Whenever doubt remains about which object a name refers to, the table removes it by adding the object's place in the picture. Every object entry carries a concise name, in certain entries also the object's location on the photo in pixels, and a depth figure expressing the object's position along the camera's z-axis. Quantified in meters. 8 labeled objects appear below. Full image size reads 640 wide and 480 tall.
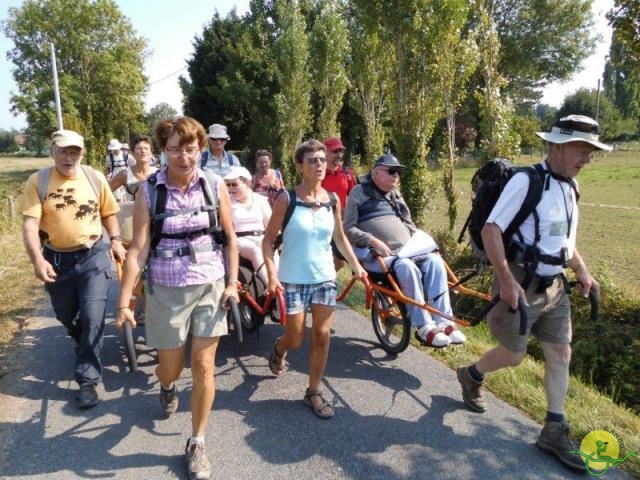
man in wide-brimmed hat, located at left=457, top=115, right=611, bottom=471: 2.87
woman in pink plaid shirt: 2.76
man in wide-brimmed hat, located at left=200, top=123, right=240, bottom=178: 6.31
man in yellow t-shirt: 3.63
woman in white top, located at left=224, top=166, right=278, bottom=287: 4.97
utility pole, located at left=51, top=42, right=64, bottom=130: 21.00
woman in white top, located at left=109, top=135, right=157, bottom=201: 5.25
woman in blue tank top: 3.41
